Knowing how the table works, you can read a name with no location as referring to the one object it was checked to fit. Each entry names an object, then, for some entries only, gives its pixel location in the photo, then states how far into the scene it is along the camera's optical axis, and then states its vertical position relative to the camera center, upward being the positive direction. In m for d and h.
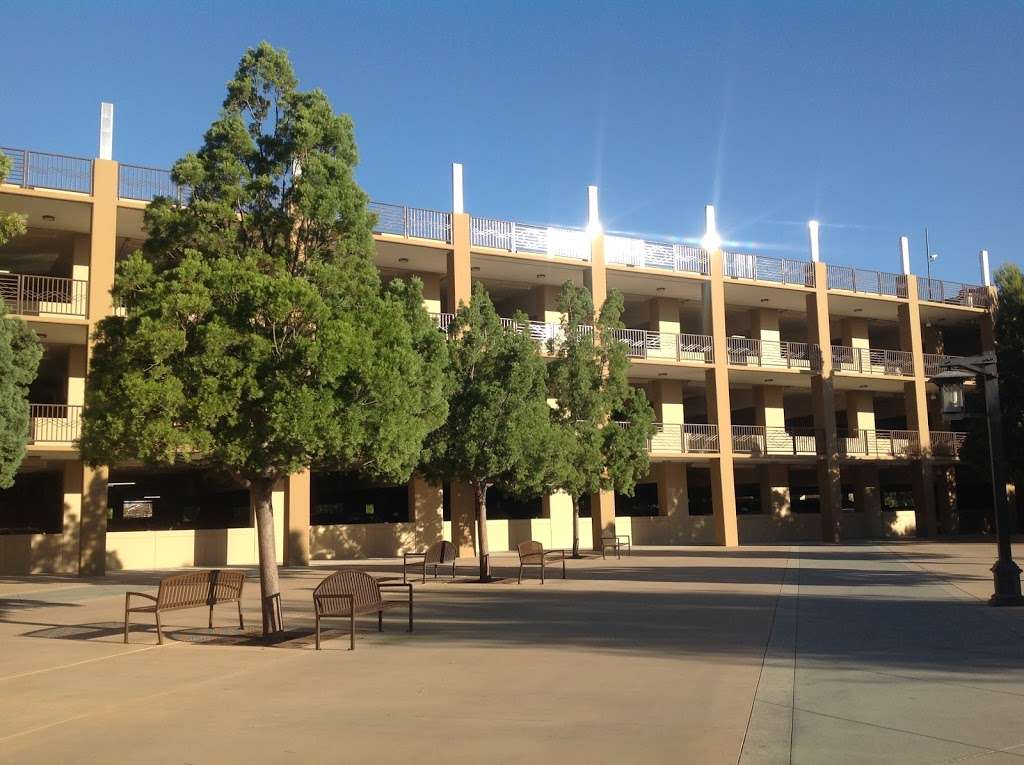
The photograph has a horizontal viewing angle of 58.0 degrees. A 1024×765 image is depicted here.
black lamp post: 12.71 +0.95
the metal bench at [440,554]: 18.39 -1.08
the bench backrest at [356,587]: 10.63 -1.00
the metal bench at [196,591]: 11.06 -1.10
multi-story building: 24.05 +3.83
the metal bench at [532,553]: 18.08 -1.09
